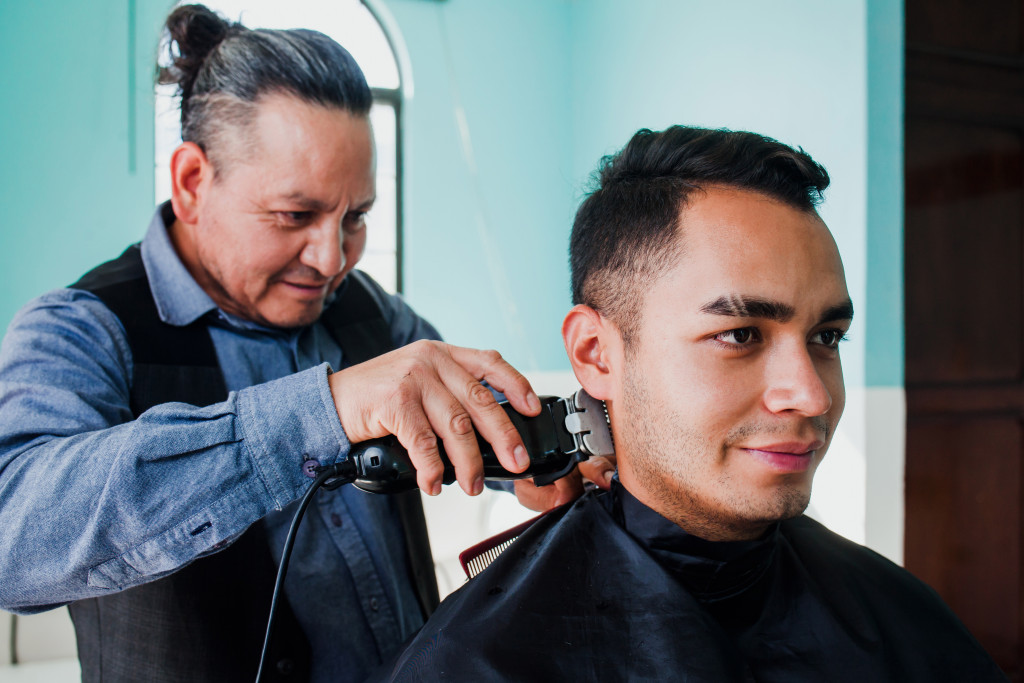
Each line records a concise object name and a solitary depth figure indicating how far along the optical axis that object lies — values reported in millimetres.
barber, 926
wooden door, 2701
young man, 1035
